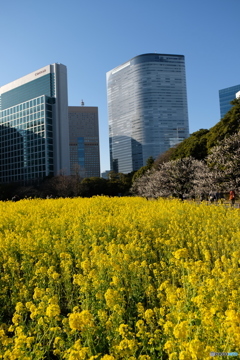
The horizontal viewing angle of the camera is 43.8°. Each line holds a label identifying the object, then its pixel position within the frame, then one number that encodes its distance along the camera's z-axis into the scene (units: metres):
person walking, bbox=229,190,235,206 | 15.61
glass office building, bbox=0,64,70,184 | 80.69
